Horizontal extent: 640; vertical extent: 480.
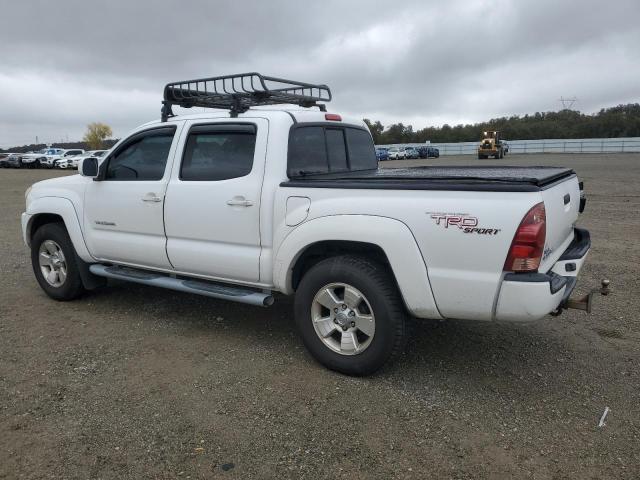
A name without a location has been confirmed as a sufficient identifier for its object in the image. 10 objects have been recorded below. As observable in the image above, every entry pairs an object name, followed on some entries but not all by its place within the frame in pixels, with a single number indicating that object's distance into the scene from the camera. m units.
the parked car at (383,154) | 52.06
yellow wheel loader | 46.91
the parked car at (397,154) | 57.16
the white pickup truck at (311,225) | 3.17
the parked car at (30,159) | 41.81
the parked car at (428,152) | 61.31
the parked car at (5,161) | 42.95
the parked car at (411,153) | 58.78
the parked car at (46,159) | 41.44
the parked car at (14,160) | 42.09
